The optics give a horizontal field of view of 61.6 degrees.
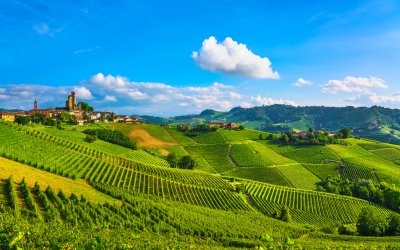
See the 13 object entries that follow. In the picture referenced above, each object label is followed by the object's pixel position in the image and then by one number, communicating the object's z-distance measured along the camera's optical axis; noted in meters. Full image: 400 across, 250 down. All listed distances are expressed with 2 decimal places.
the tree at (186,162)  146.96
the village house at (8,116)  173.55
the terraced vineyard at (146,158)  131.75
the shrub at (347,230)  75.75
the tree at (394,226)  75.75
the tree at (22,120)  138.00
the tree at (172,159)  145.44
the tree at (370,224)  73.38
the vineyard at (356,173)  150.74
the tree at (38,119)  154.05
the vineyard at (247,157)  158.88
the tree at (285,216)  84.81
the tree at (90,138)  131.89
